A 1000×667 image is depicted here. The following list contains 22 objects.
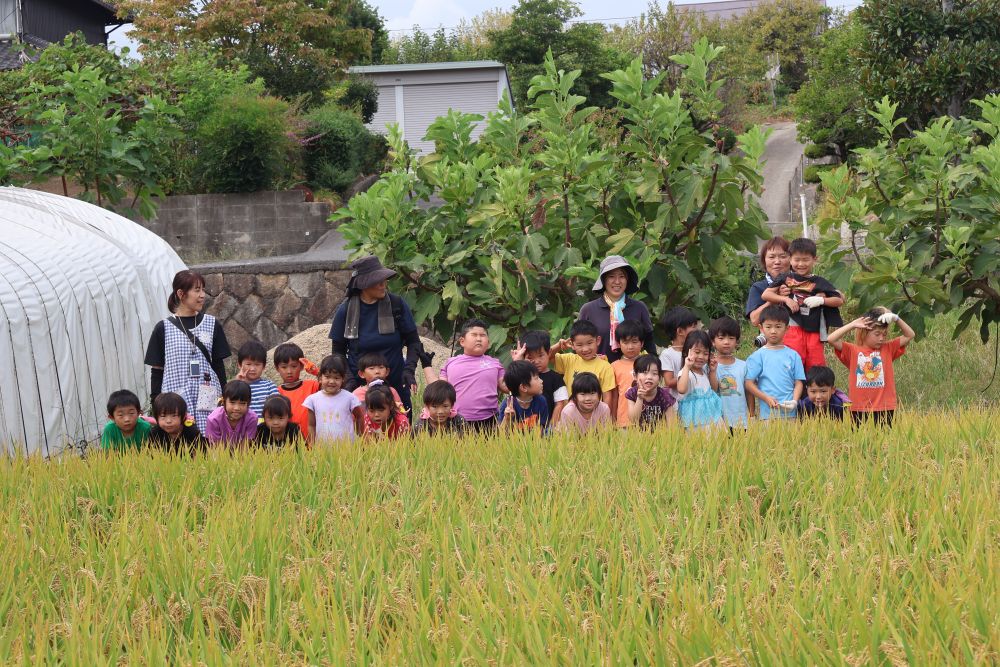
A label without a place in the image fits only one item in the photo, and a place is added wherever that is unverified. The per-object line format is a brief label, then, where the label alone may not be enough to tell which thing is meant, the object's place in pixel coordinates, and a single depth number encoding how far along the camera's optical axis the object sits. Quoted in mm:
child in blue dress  12619
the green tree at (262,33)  50781
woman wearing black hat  14445
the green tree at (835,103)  50781
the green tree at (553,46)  66500
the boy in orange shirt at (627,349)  13305
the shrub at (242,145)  35812
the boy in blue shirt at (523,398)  12937
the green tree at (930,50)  35000
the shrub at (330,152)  42625
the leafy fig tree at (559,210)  14594
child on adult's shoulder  13664
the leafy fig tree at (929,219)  14453
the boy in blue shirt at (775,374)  12953
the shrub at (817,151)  53344
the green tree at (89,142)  23656
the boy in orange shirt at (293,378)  13805
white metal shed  67875
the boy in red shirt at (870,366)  13234
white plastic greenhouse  15195
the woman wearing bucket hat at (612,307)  14094
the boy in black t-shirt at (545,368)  13289
